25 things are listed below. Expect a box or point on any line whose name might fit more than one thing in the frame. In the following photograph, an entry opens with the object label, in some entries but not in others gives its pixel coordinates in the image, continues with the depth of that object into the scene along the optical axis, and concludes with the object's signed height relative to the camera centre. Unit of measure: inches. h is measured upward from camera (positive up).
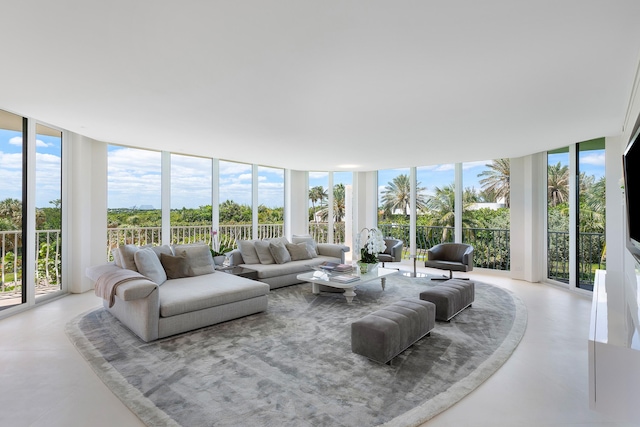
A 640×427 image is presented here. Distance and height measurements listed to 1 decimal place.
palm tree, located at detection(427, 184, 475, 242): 287.3 +8.0
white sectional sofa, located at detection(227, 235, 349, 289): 207.8 -32.7
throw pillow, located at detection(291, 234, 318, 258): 255.0 -22.5
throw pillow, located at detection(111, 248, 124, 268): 151.1 -21.2
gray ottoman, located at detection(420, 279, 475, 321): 146.6 -39.6
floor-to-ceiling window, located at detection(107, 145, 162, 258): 227.5 +13.1
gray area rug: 81.0 -50.2
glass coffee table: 175.2 -37.4
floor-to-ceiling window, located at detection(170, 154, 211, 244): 255.0 +12.4
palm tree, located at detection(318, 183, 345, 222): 357.7 +10.2
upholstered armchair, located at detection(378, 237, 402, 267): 254.9 -30.4
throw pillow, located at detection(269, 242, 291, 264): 224.7 -27.3
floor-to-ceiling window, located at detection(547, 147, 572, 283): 222.1 +1.4
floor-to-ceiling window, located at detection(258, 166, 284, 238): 315.6 +13.3
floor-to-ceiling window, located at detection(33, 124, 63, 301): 181.6 +1.6
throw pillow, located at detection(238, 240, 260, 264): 222.4 -26.5
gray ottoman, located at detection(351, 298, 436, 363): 104.0 -40.1
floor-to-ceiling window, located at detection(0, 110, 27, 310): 160.7 +1.8
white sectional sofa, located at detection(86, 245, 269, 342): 122.3 -34.6
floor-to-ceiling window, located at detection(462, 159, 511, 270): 271.6 +4.1
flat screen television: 92.0 +8.7
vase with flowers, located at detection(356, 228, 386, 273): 201.7 -23.1
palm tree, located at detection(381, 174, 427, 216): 315.9 +19.6
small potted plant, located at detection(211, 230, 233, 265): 209.0 -25.9
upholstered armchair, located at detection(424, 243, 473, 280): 220.1 -31.0
